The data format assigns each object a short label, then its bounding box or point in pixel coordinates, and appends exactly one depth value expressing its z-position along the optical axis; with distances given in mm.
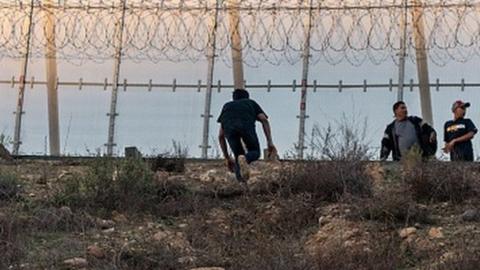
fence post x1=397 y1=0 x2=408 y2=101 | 26152
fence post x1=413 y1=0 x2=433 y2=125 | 26101
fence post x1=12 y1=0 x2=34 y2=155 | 28722
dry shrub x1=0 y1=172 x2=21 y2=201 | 16612
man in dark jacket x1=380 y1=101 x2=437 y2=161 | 20059
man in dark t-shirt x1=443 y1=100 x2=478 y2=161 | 20339
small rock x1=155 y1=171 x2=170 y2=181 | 18151
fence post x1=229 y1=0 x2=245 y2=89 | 27093
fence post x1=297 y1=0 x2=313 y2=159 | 26508
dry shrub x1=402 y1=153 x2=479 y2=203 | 16091
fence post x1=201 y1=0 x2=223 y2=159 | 27093
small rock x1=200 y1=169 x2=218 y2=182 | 19011
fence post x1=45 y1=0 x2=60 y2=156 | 29001
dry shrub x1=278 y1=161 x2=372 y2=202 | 16485
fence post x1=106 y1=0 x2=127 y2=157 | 27729
